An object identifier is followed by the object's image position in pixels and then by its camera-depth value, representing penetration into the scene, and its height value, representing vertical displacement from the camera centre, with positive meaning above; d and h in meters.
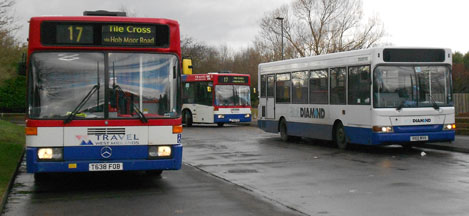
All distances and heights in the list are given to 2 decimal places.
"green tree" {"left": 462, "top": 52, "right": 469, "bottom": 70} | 76.50 +5.79
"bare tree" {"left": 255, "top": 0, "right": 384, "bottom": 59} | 50.94 +6.30
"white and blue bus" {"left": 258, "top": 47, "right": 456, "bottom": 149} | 16.58 +0.31
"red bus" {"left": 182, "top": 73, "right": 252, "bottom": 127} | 35.38 +0.64
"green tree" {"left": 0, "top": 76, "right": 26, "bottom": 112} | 66.25 +1.60
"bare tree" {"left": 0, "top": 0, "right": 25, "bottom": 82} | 23.12 +2.94
